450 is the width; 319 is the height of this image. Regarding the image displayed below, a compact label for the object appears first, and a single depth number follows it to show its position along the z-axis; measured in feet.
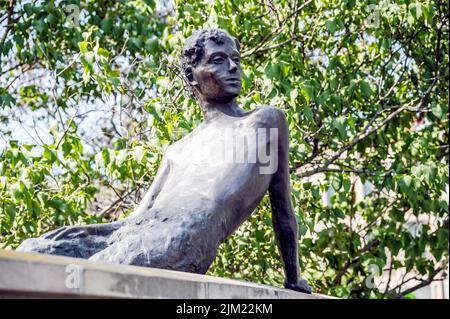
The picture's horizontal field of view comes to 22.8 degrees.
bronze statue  15.70
